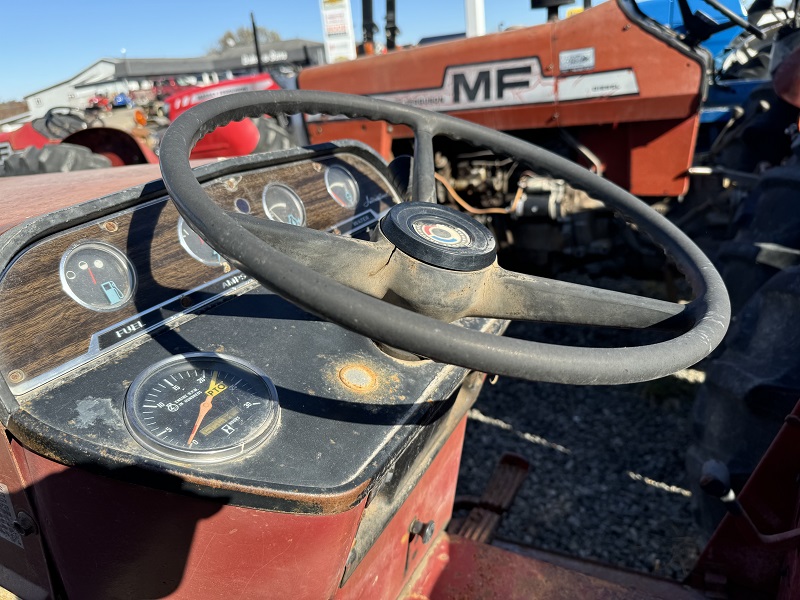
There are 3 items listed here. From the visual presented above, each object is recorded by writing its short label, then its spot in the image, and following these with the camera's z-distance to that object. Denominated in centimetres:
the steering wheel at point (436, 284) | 64
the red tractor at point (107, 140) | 263
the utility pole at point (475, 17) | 367
